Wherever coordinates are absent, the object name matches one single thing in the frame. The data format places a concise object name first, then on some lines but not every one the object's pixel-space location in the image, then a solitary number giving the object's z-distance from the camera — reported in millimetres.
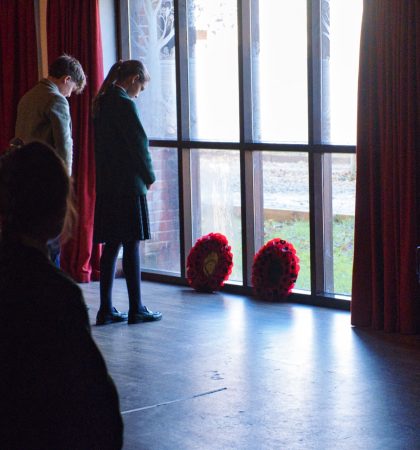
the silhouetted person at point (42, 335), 2243
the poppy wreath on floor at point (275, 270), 8388
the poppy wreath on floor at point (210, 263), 8933
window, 8090
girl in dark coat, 7263
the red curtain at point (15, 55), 10389
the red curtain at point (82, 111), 9602
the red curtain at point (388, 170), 6999
